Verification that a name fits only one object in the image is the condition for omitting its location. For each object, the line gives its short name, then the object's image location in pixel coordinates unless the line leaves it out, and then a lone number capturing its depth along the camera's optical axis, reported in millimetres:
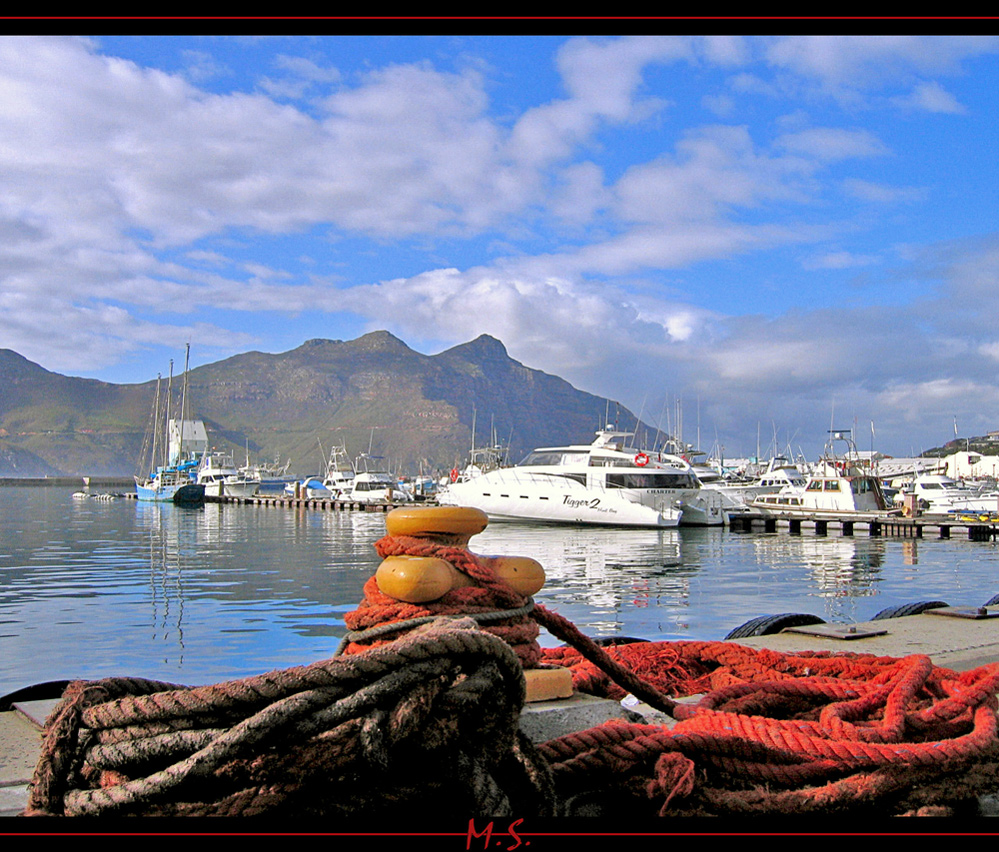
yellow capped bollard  3891
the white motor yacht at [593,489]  43750
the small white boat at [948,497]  51500
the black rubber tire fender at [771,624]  7719
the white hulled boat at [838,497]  48250
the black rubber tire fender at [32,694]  4734
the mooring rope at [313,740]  2531
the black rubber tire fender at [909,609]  9219
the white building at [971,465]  105188
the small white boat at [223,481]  88125
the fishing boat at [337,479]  84438
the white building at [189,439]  100062
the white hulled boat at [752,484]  59162
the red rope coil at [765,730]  3072
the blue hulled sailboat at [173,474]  79750
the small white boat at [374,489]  74625
